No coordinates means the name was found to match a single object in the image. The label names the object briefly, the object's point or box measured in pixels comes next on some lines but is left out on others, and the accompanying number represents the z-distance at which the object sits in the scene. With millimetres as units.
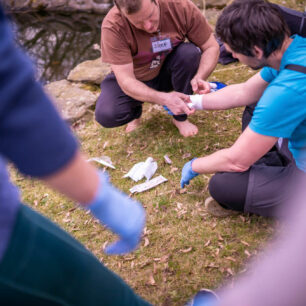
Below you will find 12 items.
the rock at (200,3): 6108
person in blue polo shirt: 1485
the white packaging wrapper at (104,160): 2875
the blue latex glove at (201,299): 1590
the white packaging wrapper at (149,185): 2555
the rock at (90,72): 4434
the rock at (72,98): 3738
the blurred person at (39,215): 646
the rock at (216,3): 5923
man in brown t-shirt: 2496
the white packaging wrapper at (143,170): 2658
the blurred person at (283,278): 449
